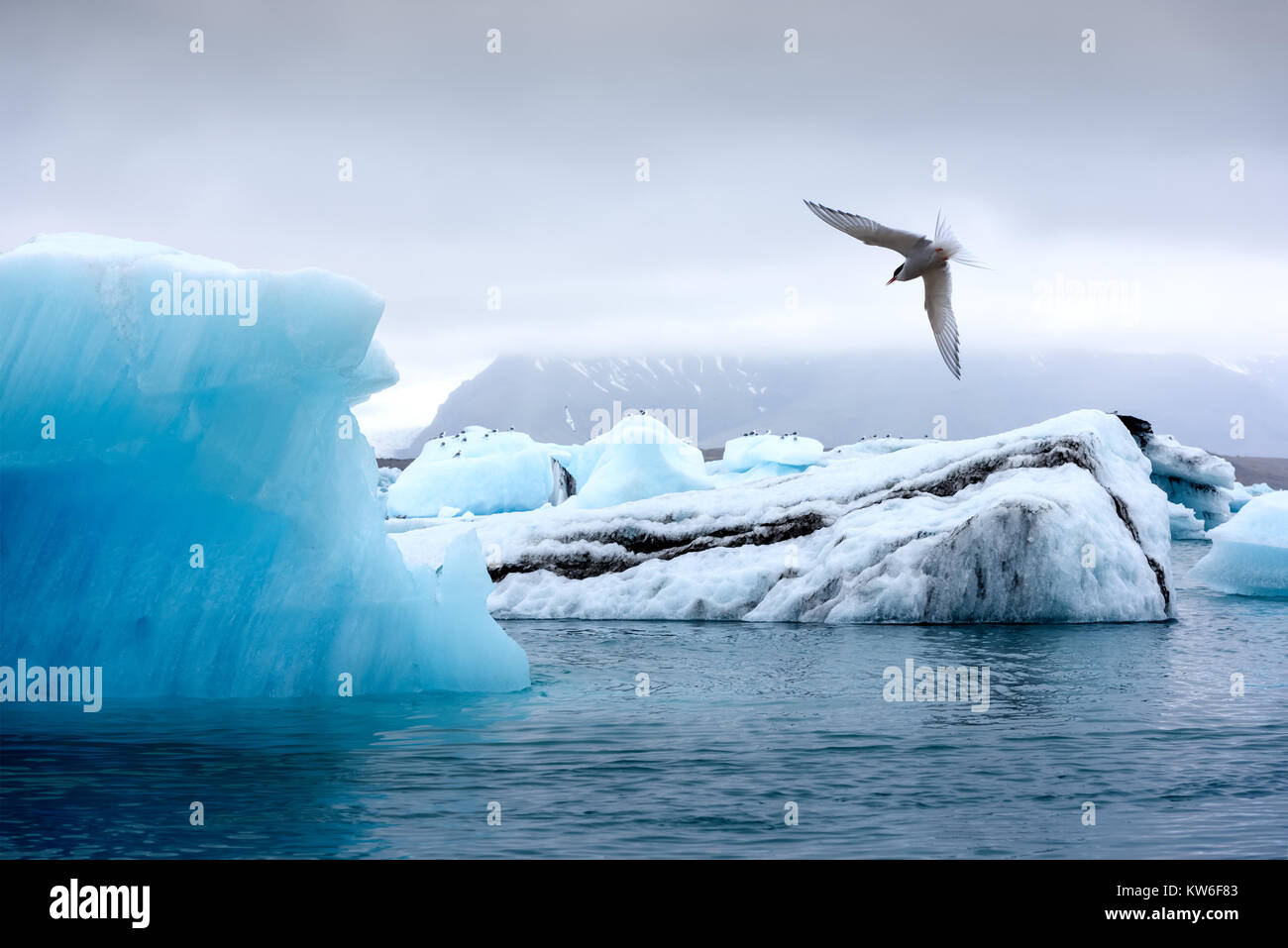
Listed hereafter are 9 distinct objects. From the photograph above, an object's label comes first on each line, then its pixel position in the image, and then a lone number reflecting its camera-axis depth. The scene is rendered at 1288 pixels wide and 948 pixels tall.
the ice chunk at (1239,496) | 48.31
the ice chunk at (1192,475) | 41.44
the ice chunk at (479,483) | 47.75
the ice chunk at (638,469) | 36.28
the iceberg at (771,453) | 53.03
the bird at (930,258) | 12.09
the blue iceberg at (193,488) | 10.85
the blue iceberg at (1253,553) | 23.67
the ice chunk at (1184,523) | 43.05
